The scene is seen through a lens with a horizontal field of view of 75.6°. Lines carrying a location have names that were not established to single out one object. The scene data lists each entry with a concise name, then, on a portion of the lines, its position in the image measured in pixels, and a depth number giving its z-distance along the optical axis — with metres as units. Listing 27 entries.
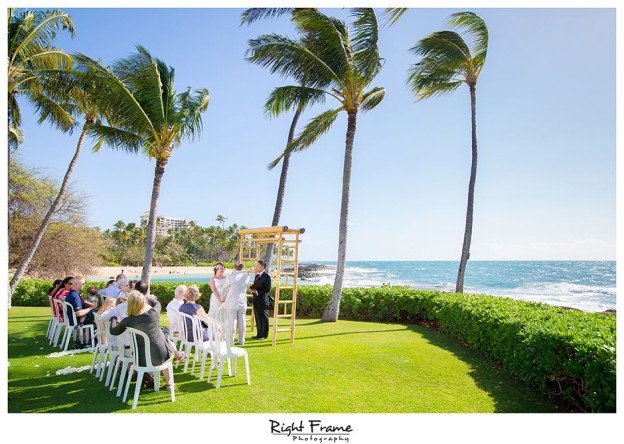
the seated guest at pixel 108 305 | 6.02
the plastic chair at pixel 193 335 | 5.37
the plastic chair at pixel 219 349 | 4.99
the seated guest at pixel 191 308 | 5.59
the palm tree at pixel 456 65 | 10.57
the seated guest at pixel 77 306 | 7.19
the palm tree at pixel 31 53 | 8.73
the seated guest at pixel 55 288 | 8.26
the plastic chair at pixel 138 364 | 4.26
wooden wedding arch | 7.59
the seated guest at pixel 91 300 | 7.66
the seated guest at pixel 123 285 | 7.85
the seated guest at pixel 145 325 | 4.36
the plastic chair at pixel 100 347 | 5.38
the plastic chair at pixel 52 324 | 7.88
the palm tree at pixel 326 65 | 9.21
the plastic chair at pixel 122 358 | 4.59
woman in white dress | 7.44
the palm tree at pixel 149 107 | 9.20
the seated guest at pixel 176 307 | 5.86
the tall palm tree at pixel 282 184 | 12.03
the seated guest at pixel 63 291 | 7.59
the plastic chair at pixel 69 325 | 7.07
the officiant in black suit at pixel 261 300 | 8.14
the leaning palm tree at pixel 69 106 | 9.73
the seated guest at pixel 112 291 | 8.09
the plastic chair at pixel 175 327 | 5.78
